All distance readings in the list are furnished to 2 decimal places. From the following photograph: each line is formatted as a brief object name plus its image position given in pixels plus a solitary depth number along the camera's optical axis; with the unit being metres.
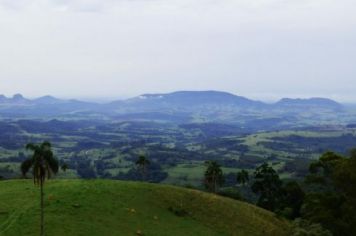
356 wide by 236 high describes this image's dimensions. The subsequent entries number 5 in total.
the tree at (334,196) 68.00
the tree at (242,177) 128.40
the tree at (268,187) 119.88
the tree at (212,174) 110.00
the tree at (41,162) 54.12
